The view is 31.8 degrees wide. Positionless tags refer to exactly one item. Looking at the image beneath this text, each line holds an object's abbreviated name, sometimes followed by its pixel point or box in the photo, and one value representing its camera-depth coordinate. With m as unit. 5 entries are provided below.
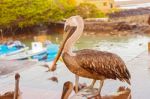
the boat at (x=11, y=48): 8.76
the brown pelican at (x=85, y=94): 1.90
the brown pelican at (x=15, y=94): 1.88
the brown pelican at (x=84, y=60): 1.79
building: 18.53
